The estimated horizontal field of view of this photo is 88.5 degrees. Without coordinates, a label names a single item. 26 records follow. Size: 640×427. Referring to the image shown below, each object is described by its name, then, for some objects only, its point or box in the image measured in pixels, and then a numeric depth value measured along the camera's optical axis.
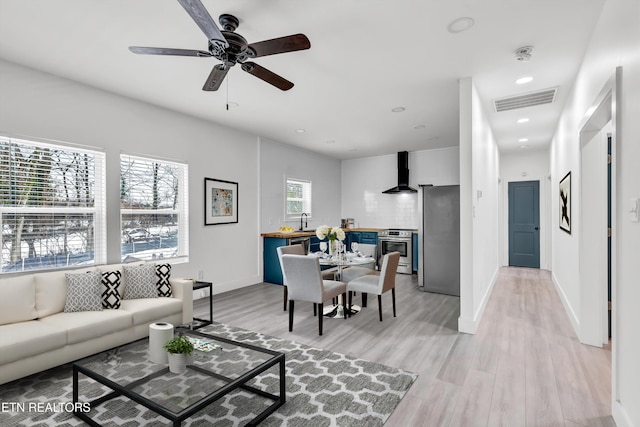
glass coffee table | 1.81
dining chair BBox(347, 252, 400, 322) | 3.80
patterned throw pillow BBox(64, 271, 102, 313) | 3.01
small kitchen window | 6.89
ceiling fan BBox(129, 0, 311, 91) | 2.04
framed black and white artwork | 3.90
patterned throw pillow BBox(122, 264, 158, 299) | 3.48
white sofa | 2.40
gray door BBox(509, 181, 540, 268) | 7.54
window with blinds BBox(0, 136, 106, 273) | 3.12
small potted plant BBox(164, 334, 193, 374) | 2.01
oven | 6.82
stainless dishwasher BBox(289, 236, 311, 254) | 5.98
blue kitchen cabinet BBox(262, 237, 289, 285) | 5.89
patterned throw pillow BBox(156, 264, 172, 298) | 3.63
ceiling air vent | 3.96
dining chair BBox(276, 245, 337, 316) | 4.40
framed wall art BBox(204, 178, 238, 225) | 5.04
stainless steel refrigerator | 5.15
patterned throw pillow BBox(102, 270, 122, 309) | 3.16
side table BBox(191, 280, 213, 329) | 3.70
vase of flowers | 4.34
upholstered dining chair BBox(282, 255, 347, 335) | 3.45
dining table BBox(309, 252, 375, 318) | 4.12
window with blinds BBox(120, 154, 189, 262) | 4.09
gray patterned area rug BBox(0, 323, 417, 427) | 2.05
